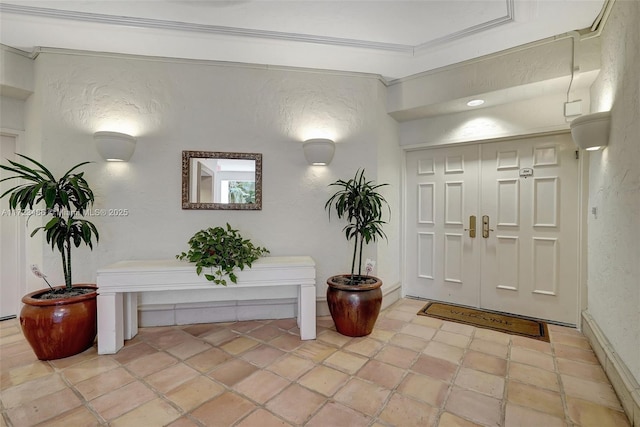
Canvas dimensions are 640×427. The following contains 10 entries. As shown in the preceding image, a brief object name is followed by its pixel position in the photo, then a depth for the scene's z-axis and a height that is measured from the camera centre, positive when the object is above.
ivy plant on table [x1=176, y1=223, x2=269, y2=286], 2.34 -0.38
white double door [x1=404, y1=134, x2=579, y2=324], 2.79 -0.19
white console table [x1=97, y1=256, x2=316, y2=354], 2.22 -0.62
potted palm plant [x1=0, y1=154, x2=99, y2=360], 2.07 -0.70
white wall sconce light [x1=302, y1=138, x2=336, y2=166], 2.80 +0.60
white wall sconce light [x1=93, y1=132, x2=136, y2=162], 2.49 +0.58
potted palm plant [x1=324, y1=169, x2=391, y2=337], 2.49 -0.70
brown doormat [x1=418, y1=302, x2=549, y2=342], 2.65 -1.15
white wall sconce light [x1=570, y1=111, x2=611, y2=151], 2.00 +0.58
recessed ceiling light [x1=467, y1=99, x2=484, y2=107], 2.86 +1.11
